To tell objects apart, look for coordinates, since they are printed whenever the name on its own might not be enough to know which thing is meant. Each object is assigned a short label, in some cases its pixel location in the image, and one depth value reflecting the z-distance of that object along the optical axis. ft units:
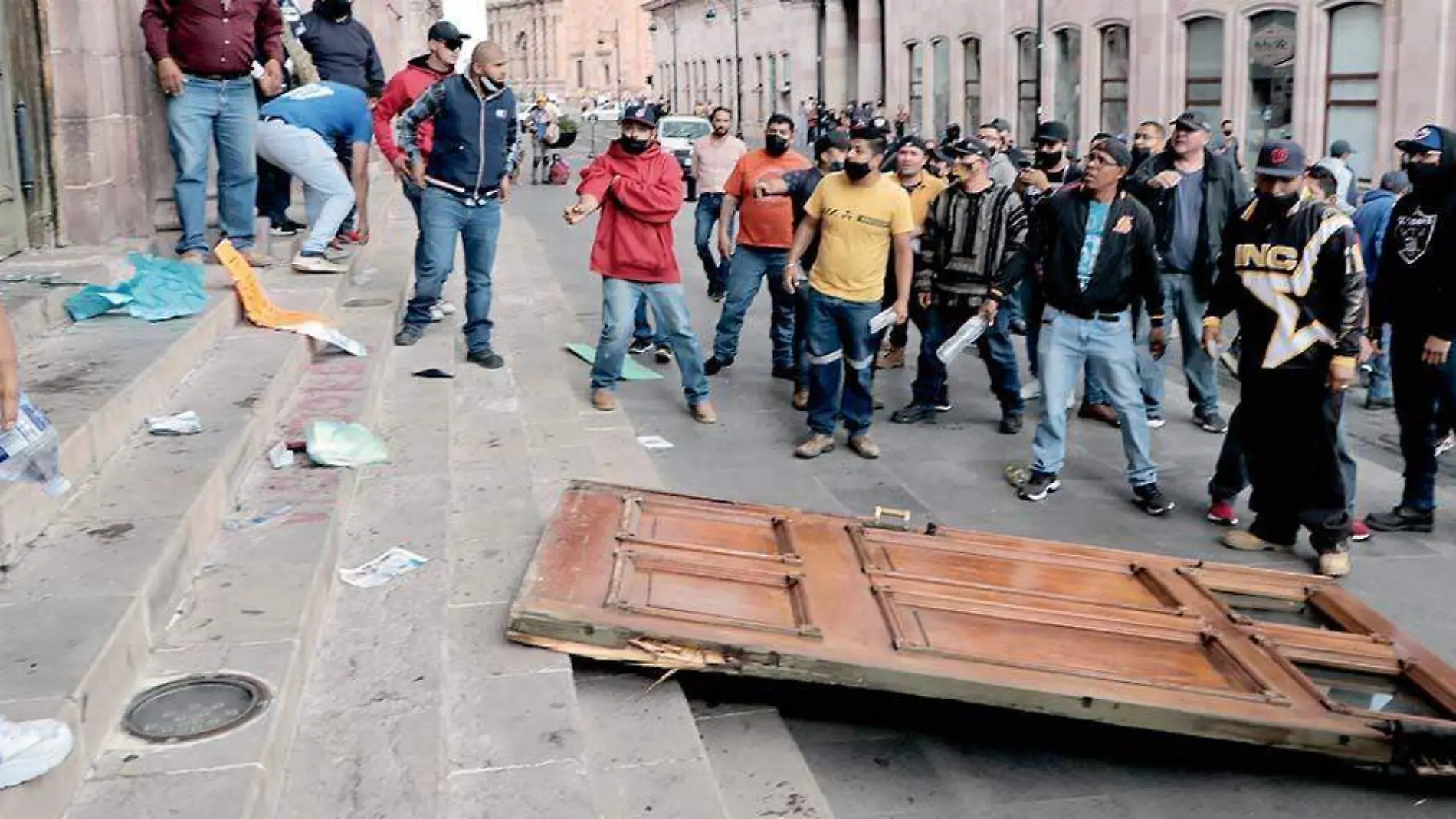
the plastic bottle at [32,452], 11.05
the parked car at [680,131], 113.39
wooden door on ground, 14.40
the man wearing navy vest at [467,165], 27.89
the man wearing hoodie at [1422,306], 22.22
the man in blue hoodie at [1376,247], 31.48
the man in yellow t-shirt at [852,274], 25.85
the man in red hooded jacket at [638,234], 27.22
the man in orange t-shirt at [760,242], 31.22
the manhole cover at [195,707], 11.45
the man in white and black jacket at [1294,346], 20.77
